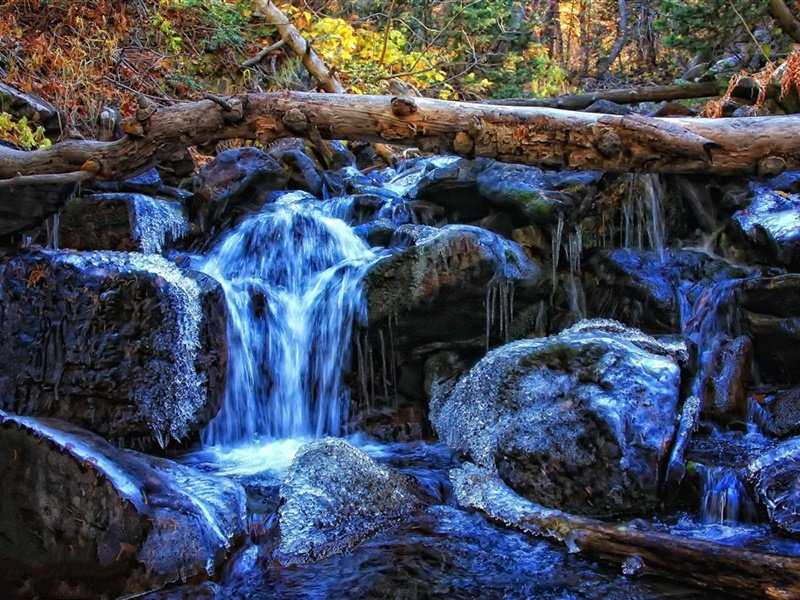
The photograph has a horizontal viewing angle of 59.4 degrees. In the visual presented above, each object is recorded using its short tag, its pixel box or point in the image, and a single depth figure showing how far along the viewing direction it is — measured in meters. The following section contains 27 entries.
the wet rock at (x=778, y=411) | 5.53
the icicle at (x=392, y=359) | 6.55
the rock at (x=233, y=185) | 7.61
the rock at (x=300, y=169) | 8.77
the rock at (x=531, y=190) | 7.19
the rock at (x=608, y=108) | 8.58
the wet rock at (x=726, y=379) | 5.77
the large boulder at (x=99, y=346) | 5.29
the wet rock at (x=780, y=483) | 4.14
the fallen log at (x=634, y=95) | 10.41
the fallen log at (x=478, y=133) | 5.25
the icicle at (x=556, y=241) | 7.19
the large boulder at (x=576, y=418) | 4.53
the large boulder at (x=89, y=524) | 3.58
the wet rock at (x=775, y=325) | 6.03
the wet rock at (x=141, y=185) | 7.41
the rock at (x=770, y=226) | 6.51
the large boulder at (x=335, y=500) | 4.14
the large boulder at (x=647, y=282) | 6.78
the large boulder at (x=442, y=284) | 6.35
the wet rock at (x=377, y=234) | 7.43
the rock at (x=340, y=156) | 10.17
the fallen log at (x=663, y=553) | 3.34
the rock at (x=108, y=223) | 6.66
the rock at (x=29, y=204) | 5.50
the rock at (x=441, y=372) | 6.43
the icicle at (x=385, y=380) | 6.59
